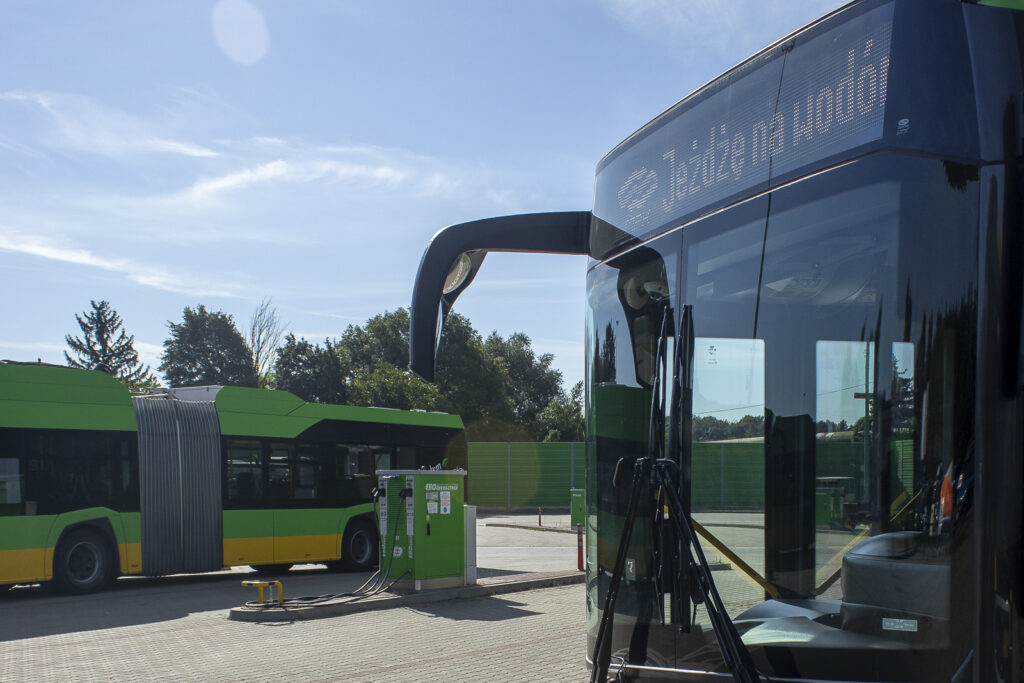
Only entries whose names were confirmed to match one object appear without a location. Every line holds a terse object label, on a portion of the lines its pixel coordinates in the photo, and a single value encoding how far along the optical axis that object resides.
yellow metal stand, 12.05
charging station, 13.83
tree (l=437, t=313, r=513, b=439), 58.50
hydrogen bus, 2.46
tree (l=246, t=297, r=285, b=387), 68.94
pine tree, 86.12
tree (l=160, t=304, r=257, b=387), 82.44
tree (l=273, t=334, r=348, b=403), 74.62
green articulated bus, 14.35
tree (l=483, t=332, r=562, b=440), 76.88
